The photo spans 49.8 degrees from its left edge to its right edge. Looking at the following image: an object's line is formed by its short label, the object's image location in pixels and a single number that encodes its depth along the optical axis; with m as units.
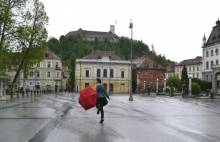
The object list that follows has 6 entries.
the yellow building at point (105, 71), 66.45
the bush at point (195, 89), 40.06
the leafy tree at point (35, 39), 26.56
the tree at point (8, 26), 20.63
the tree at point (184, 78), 48.14
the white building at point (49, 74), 72.04
